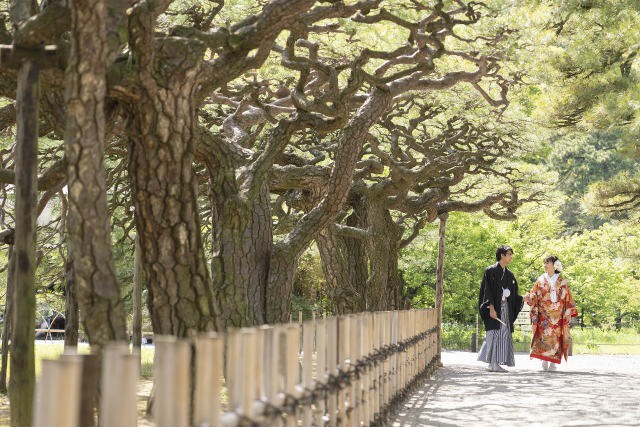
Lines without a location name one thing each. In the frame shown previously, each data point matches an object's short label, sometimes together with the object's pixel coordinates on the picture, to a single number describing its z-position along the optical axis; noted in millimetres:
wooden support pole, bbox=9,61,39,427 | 14129
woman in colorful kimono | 34693
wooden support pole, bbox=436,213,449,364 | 39675
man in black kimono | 34308
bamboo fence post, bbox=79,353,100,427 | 8836
